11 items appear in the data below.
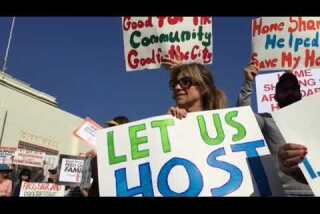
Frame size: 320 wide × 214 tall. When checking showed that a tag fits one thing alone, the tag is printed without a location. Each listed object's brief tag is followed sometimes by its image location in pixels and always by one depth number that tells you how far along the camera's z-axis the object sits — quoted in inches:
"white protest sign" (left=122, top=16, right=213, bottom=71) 125.0
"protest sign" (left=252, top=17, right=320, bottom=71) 124.4
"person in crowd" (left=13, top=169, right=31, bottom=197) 308.7
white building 646.6
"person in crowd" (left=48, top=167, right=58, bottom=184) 380.5
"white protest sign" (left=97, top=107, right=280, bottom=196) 82.0
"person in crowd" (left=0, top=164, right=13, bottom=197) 231.7
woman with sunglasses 92.8
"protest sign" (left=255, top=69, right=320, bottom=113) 167.9
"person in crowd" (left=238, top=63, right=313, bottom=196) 87.9
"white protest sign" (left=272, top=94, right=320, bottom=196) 76.5
